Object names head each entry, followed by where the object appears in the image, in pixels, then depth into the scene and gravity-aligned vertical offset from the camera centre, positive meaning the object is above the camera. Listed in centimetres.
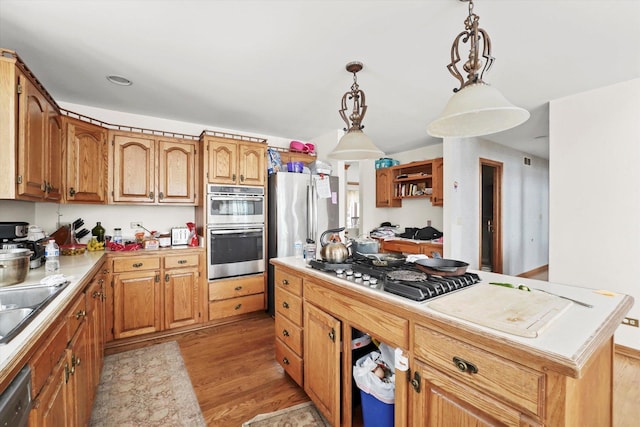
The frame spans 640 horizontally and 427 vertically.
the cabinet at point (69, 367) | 92 -65
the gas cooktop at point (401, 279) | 116 -32
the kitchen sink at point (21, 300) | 110 -41
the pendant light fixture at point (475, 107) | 106 +45
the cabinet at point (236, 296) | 306 -96
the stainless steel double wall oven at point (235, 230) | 305 -20
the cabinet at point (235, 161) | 308 +60
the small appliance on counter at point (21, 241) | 169 -18
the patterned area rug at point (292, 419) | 165 -127
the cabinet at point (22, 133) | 147 +47
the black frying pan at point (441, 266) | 137 -28
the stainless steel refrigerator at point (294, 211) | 333 +2
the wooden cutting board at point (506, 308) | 84 -34
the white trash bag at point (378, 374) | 133 -83
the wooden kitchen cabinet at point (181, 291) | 285 -84
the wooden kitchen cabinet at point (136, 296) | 262 -82
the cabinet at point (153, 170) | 283 +46
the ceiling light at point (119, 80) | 233 +115
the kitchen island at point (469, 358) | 75 -50
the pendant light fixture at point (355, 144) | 184 +46
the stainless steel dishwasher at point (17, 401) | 69 -50
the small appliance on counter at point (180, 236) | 312 -27
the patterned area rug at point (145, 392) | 169 -127
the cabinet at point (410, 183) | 410 +50
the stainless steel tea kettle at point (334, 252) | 170 -25
